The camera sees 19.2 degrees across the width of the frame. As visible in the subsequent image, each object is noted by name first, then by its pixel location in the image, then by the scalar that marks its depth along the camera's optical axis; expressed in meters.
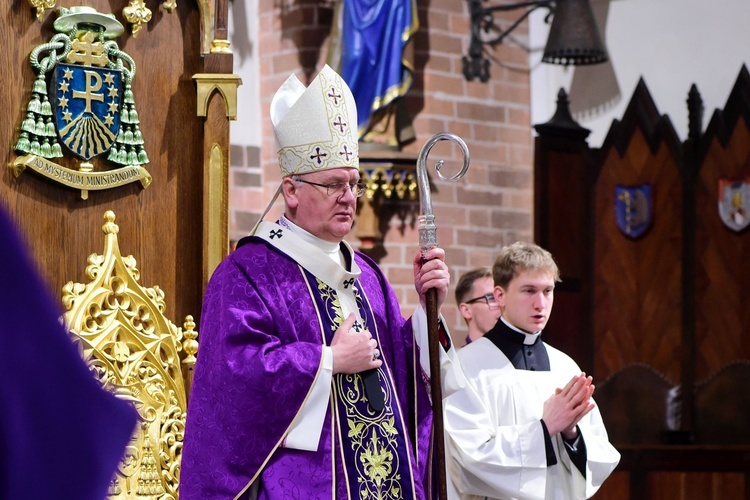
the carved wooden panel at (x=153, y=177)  7.30
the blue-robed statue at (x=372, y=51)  12.89
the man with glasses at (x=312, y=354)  6.02
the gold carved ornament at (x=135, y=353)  7.42
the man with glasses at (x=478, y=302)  9.95
